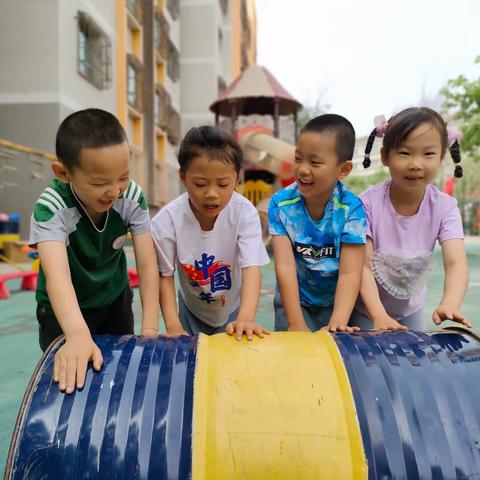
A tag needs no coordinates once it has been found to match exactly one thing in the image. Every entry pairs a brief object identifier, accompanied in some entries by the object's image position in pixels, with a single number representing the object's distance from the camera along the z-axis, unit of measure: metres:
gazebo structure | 9.60
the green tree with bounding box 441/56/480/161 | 9.97
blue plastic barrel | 1.09
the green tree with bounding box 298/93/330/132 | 23.75
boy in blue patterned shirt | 1.72
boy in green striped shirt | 1.35
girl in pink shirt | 1.71
